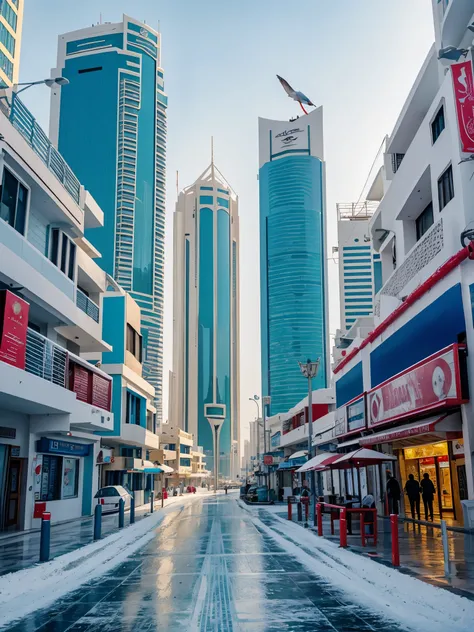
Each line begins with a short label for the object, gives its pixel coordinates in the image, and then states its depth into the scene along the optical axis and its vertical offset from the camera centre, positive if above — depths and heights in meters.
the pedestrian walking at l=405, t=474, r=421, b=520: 22.11 -0.54
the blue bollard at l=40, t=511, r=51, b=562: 13.80 -1.25
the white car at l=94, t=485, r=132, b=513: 32.81 -0.92
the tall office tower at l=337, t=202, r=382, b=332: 128.20 +39.52
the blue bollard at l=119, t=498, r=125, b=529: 23.81 -1.34
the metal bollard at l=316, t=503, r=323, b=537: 18.36 -1.16
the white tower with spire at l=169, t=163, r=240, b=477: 189.50 +19.16
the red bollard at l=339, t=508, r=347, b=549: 15.27 -1.27
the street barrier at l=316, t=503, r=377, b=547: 15.39 -1.13
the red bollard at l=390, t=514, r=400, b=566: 11.99 -1.21
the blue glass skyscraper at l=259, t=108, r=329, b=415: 183.00 +57.99
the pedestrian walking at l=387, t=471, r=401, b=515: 21.72 -0.50
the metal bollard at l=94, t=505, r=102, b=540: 18.97 -1.30
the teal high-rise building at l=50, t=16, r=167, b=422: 185.00 +96.68
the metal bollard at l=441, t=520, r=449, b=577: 10.78 -1.21
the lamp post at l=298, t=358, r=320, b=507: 29.82 +4.89
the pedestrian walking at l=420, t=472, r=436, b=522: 21.64 -0.47
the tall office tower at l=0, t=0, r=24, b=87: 63.38 +43.66
